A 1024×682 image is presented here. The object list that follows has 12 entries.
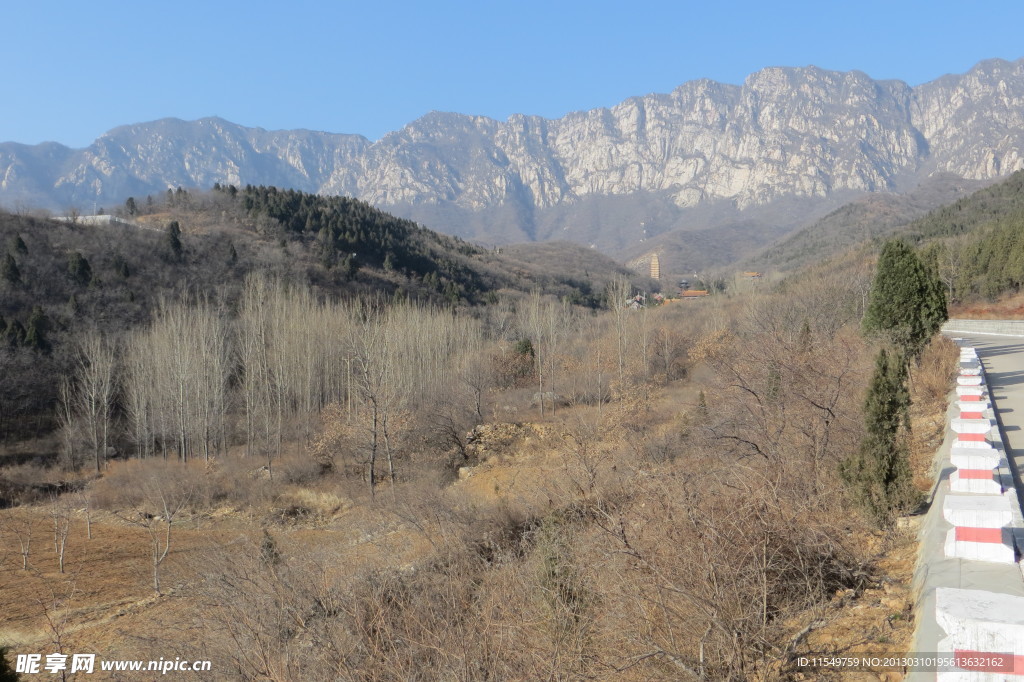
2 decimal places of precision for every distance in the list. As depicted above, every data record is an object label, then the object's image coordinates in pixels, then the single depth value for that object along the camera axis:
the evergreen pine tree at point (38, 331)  35.91
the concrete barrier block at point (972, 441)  6.62
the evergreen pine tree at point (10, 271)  38.88
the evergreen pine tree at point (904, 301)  17.23
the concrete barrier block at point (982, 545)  4.79
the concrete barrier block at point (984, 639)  3.22
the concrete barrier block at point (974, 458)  6.00
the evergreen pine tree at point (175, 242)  49.53
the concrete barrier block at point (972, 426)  6.94
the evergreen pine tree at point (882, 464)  7.15
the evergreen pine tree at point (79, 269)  42.00
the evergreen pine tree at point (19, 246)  41.56
